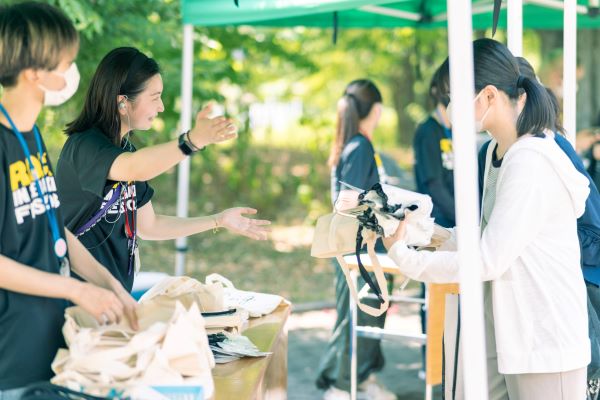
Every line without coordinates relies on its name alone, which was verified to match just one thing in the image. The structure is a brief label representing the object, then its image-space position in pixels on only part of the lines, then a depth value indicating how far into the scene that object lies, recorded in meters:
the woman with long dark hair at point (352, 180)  4.68
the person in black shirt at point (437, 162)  5.12
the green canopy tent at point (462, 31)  2.08
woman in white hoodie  2.40
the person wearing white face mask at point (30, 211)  1.92
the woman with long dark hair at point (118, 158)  2.51
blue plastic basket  1.95
